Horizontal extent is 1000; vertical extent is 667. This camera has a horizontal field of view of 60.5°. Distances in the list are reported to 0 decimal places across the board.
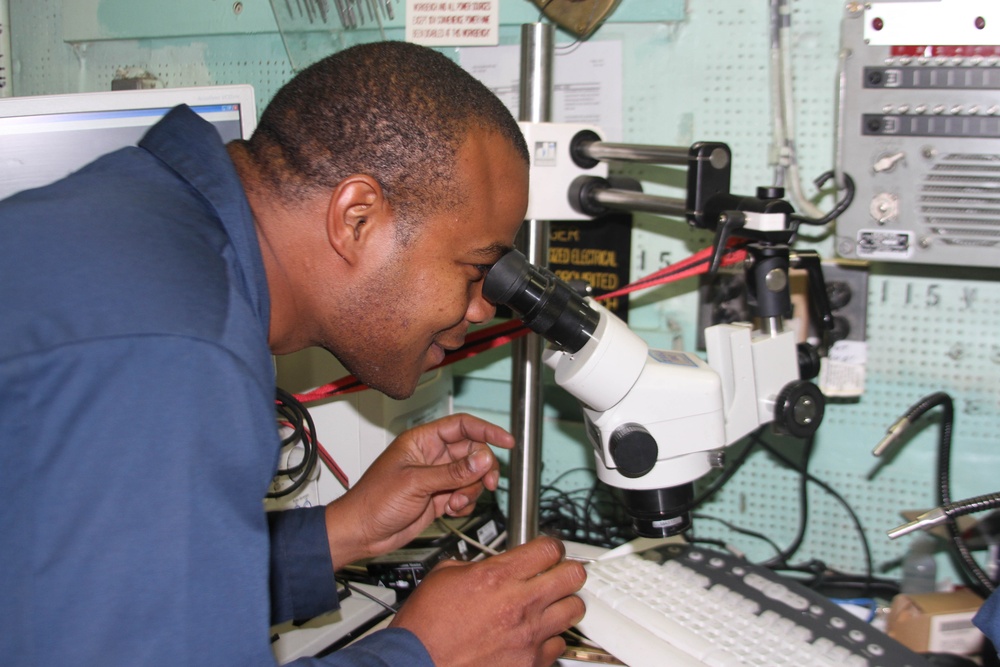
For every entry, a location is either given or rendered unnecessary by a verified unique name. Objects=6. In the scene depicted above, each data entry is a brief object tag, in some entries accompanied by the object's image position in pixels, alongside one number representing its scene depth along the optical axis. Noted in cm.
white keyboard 102
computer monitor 135
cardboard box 118
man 64
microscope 101
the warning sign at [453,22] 163
